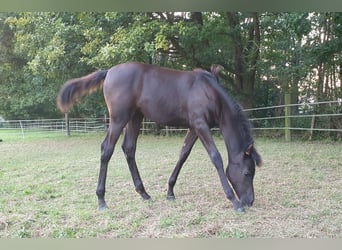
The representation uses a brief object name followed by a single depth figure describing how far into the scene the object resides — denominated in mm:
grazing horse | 2271
